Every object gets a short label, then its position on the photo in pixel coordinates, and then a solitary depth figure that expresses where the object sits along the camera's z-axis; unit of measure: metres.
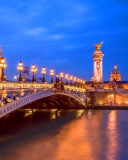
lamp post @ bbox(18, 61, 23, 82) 29.88
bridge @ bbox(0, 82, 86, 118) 24.86
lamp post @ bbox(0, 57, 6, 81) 26.64
